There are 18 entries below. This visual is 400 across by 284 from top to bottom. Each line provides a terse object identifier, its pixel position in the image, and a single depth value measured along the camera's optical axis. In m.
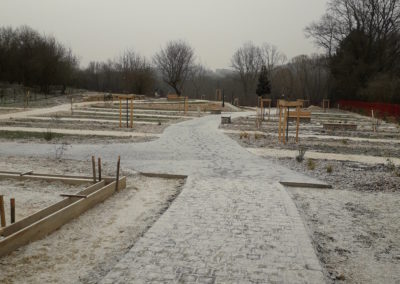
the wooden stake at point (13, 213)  4.76
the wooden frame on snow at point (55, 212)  4.41
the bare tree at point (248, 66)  72.12
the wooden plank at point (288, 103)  12.93
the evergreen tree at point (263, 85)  45.28
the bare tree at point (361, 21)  41.06
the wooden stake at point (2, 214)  4.61
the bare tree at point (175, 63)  56.34
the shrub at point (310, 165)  9.45
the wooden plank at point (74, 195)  5.80
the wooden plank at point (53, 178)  7.31
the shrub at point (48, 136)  13.23
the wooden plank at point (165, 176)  8.27
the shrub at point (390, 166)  9.59
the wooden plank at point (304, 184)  7.67
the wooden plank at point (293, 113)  16.91
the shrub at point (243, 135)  15.58
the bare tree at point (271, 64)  73.49
